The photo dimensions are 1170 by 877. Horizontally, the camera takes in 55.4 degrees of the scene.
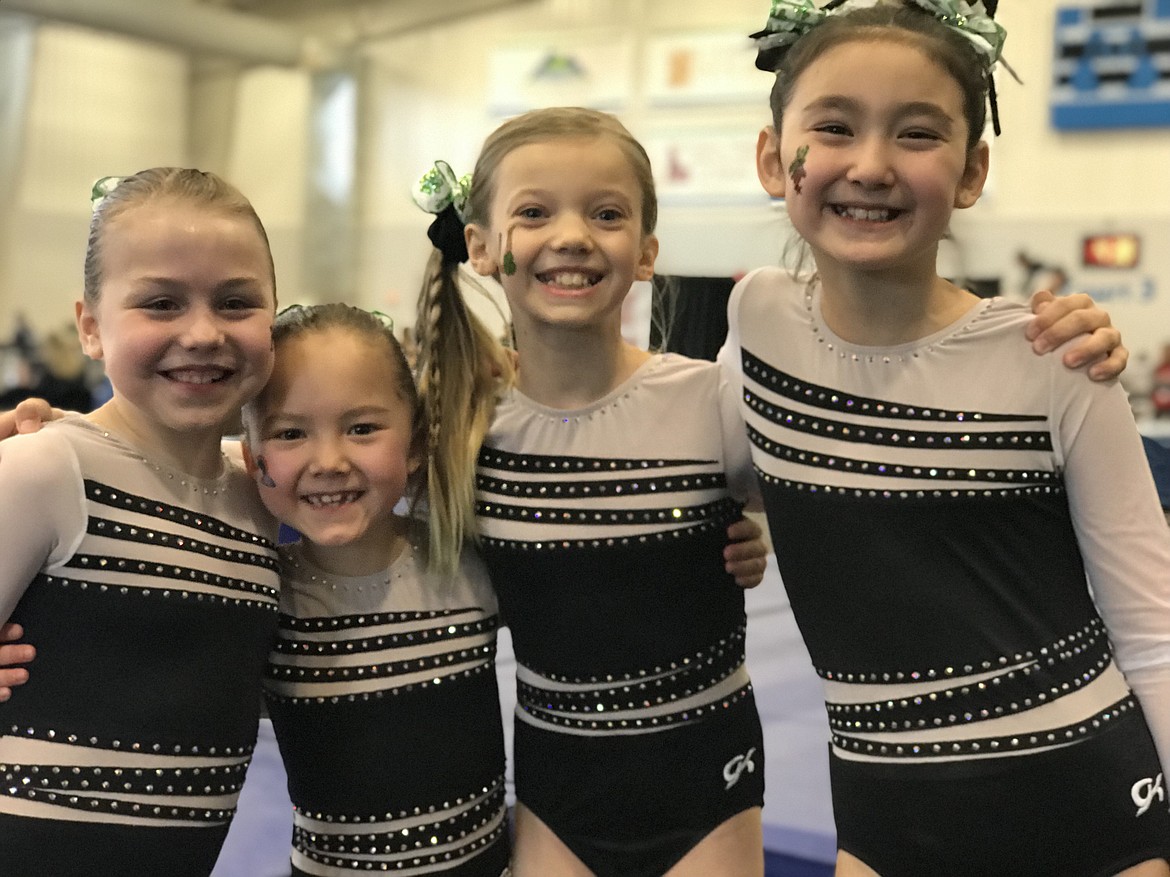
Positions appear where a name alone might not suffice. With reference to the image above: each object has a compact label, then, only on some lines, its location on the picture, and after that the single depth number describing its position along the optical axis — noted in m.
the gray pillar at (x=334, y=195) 8.70
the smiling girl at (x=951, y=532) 1.28
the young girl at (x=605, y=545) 1.57
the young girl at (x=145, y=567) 1.33
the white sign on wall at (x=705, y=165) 6.98
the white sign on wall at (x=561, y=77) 7.39
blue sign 5.78
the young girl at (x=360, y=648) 1.51
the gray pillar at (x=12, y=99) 7.99
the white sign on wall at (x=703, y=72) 6.95
